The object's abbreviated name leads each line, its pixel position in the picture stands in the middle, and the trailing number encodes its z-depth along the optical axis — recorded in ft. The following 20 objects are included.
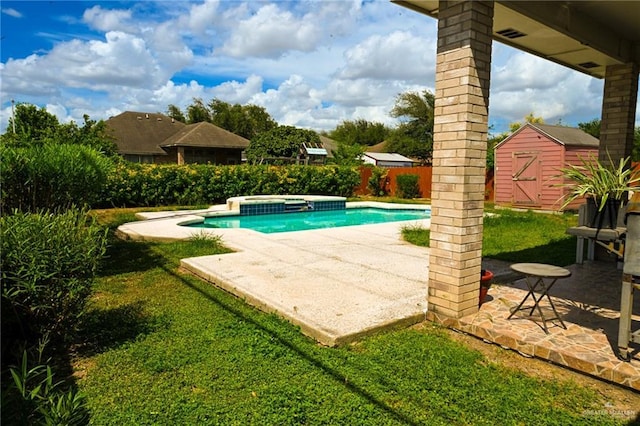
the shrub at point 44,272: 9.53
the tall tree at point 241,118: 152.56
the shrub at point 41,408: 6.89
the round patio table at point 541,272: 11.55
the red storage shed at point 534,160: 49.88
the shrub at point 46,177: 16.71
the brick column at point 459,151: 11.98
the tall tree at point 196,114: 156.04
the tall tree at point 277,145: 93.04
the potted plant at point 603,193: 10.57
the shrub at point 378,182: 69.31
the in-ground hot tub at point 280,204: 46.62
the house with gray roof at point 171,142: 89.51
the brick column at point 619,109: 20.70
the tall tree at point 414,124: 119.34
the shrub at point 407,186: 65.74
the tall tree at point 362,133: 182.39
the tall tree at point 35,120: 44.37
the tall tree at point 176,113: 161.38
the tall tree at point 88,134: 48.49
